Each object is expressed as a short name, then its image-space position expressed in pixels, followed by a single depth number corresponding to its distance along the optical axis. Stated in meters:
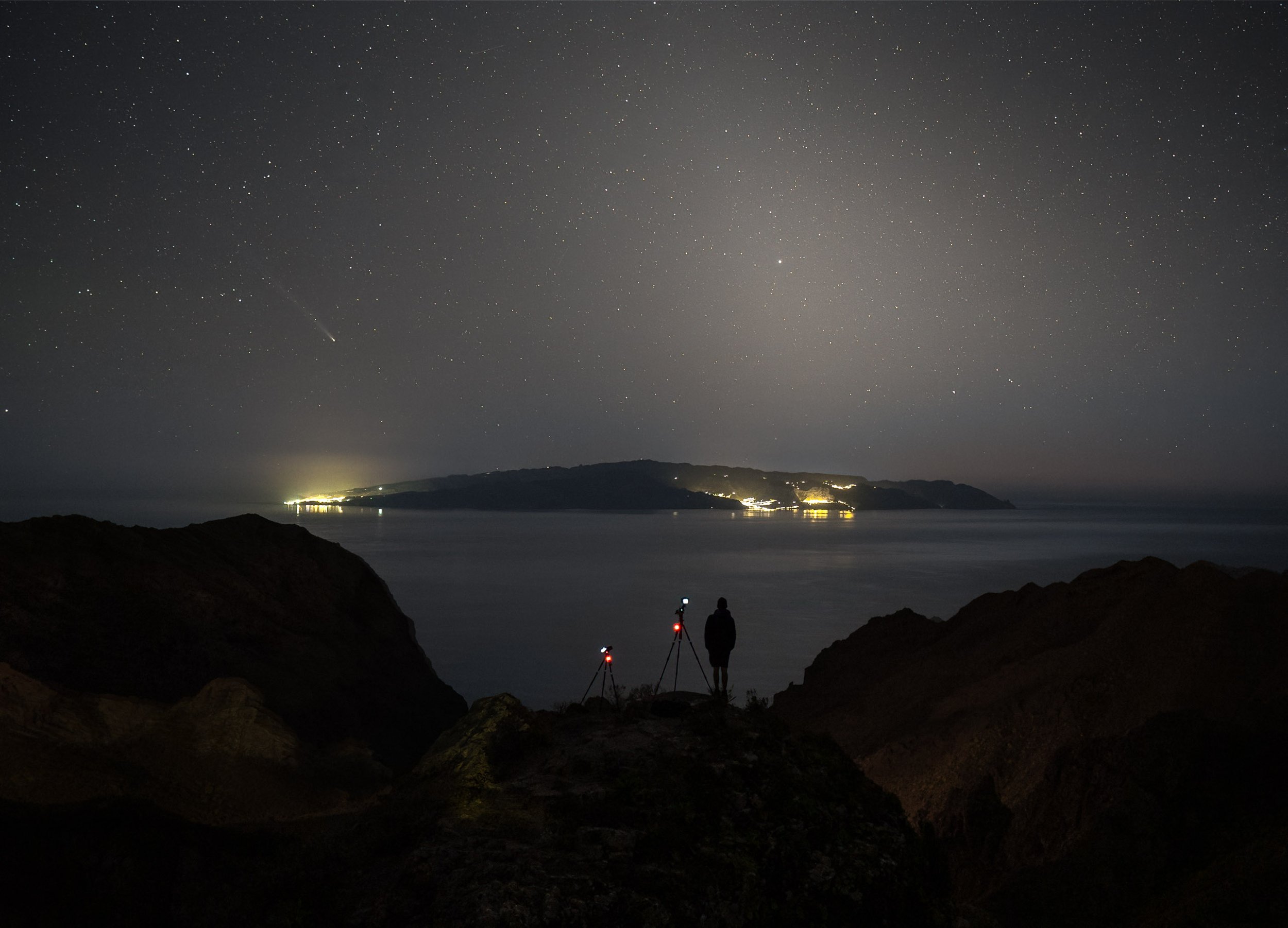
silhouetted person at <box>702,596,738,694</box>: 10.79
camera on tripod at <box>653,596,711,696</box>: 11.74
